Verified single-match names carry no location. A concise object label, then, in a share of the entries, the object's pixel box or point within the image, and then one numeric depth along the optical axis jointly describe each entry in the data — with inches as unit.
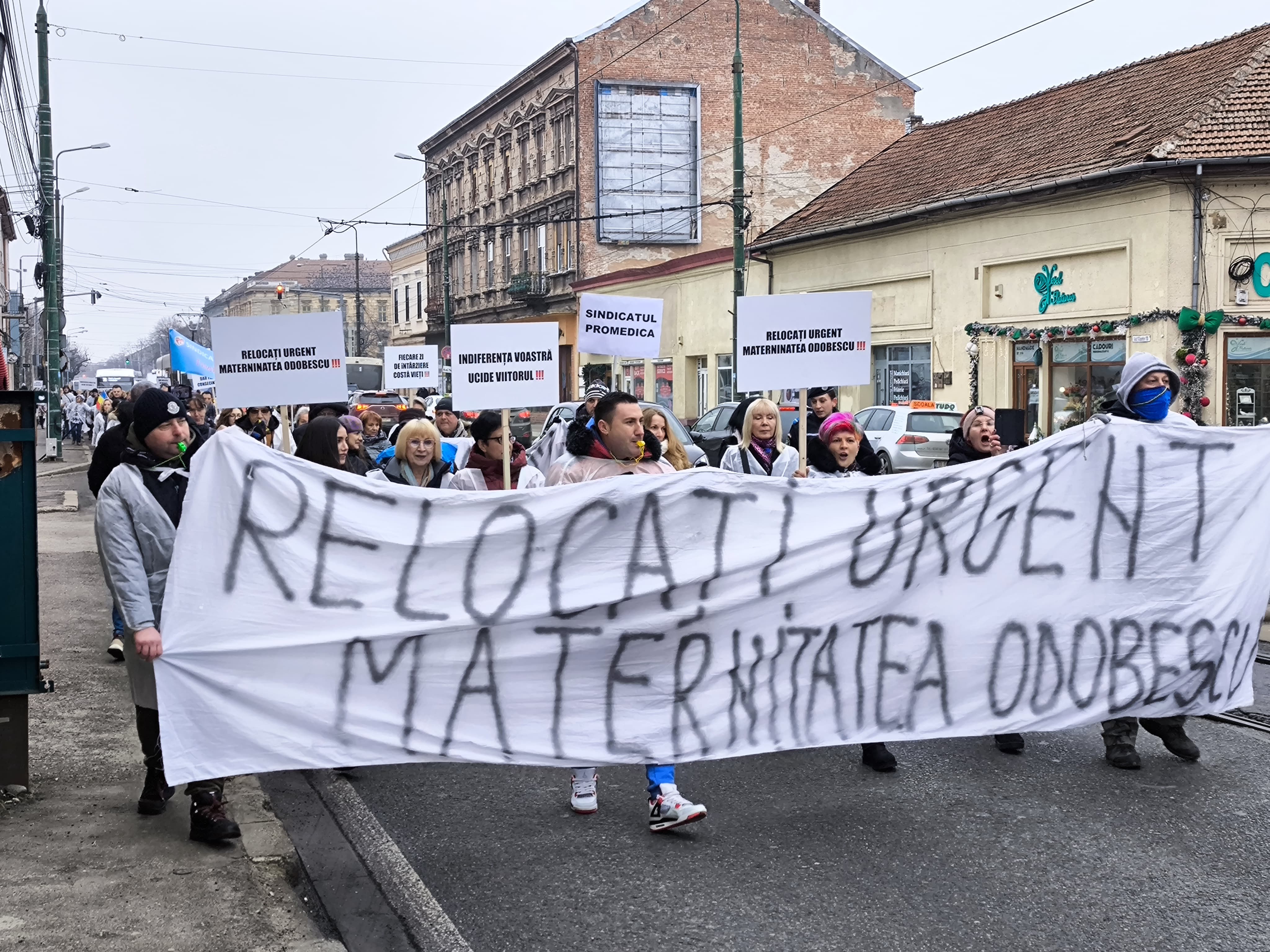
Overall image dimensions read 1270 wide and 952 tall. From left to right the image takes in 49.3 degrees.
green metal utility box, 213.9
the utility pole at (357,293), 2397.3
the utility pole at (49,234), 1117.1
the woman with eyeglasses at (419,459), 306.0
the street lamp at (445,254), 1989.4
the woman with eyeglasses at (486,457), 282.0
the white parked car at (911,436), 903.1
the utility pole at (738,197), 1170.0
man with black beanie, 199.9
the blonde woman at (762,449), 293.6
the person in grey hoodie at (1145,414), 244.8
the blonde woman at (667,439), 283.9
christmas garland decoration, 875.4
